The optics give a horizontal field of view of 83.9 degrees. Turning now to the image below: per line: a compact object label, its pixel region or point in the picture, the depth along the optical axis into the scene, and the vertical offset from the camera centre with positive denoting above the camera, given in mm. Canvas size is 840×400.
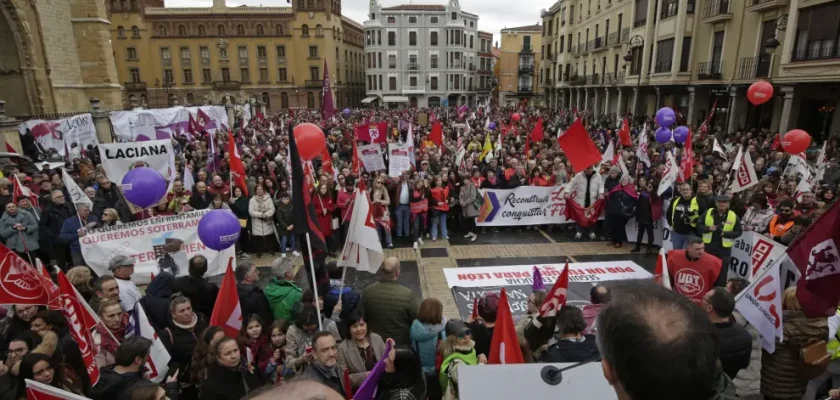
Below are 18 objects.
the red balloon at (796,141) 10406 -1085
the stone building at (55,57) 22078 +2141
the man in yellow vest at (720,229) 6875 -1990
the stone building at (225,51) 62062 +6107
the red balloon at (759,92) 13703 +15
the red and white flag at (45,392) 2420 -1495
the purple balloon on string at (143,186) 7320 -1362
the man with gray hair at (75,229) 7629 -2085
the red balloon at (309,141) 8703 -810
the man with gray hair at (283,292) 5035 -2071
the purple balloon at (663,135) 15719 -1369
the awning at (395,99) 69188 -452
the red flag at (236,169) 9445 -1430
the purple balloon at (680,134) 15797 -1352
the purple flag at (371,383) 3205 -1966
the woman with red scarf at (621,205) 9930 -2327
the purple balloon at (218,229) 6336 -1761
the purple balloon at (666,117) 15852 -791
